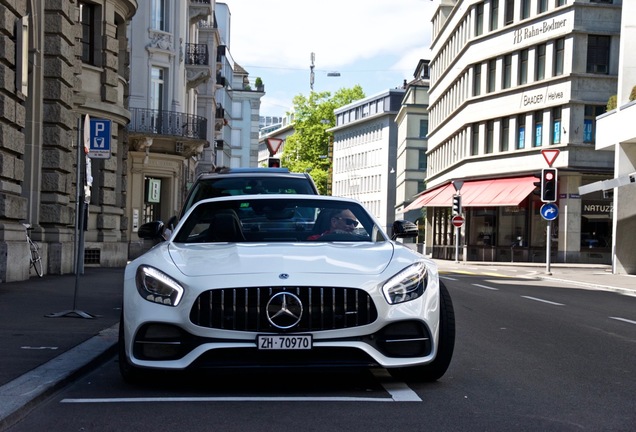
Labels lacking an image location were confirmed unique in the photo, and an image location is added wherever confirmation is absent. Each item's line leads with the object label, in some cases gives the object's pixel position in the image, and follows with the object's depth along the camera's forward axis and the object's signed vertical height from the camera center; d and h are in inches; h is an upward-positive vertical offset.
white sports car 256.2 -26.1
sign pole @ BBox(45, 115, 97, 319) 462.6 -34.1
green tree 4042.8 +282.1
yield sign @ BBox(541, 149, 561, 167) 1285.6 +72.6
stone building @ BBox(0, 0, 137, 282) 692.1 +64.3
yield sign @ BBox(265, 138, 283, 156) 1121.3 +67.5
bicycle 794.2 -44.1
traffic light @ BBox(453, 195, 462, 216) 1856.5 +13.6
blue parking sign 538.0 +33.1
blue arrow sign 1264.8 +3.4
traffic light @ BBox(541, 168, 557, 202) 1248.2 +34.6
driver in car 320.2 -4.4
